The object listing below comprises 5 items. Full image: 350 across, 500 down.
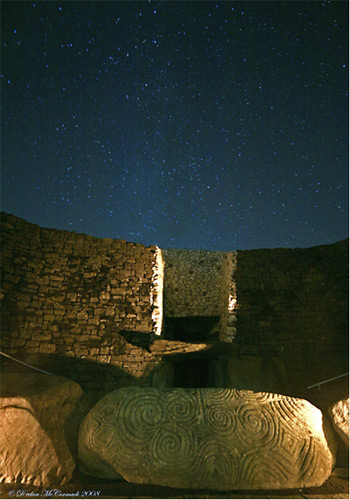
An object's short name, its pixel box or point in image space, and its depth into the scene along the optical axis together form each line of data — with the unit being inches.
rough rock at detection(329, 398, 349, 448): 152.8
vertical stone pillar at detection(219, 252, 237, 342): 290.0
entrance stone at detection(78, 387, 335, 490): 128.8
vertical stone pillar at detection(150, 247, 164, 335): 279.7
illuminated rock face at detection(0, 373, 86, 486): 140.2
